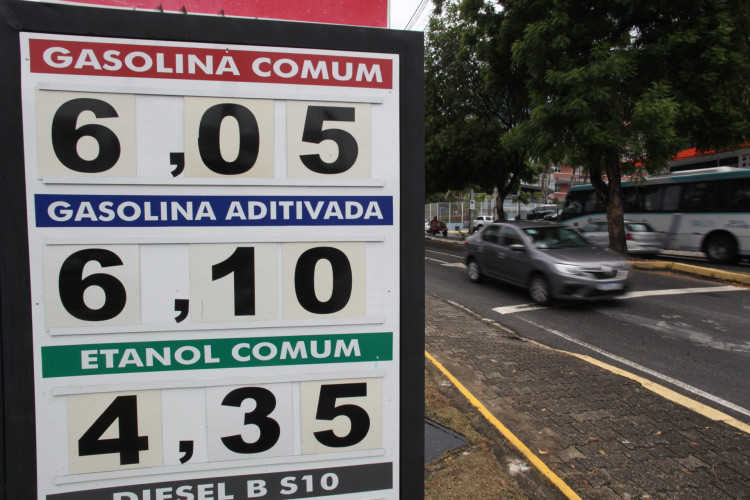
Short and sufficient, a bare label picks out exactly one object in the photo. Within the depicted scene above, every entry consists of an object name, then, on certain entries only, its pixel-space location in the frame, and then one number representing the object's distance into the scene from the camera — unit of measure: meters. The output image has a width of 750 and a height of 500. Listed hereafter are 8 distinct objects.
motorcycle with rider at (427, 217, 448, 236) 33.34
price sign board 1.46
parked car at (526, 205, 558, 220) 41.50
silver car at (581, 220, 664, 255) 16.14
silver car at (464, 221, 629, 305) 8.51
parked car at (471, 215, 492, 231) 40.14
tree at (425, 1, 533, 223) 23.20
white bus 14.62
